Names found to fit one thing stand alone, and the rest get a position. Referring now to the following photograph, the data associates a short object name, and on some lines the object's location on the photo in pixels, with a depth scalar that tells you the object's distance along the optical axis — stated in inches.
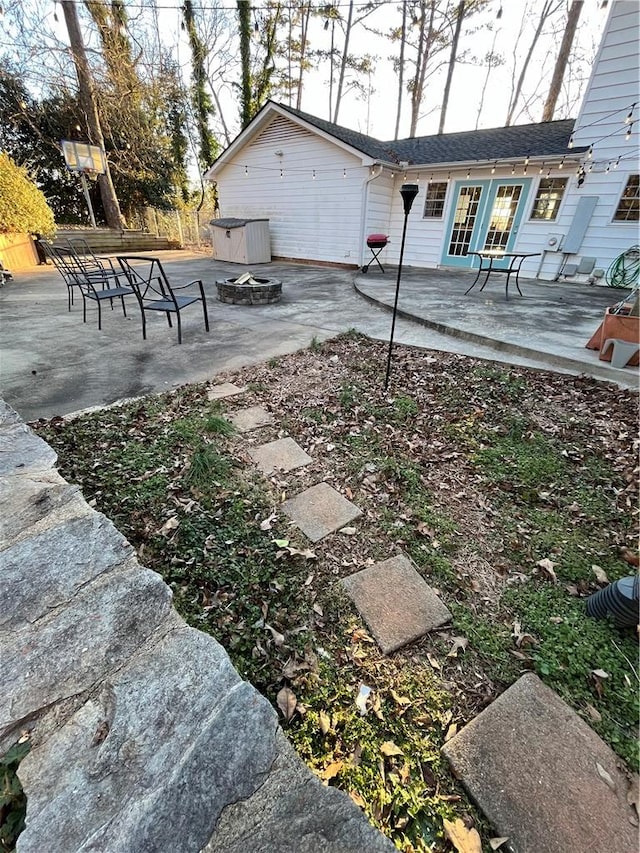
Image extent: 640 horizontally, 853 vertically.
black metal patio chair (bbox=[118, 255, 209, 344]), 170.4
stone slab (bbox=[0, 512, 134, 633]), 48.4
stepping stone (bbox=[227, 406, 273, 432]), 115.7
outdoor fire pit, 263.7
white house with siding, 289.1
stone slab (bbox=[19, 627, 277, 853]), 31.0
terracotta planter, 145.2
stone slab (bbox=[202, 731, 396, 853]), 31.8
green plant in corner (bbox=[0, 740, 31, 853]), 31.6
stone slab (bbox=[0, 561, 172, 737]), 40.1
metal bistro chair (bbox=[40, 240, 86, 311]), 202.2
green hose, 298.2
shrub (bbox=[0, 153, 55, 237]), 321.1
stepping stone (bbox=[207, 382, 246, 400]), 130.7
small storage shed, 443.8
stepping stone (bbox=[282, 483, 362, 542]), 80.3
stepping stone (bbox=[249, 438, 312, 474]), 99.3
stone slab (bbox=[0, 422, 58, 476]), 72.7
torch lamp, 109.7
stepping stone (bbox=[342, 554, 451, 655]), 60.9
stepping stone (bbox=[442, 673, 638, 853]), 40.8
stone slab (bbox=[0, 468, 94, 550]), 58.6
